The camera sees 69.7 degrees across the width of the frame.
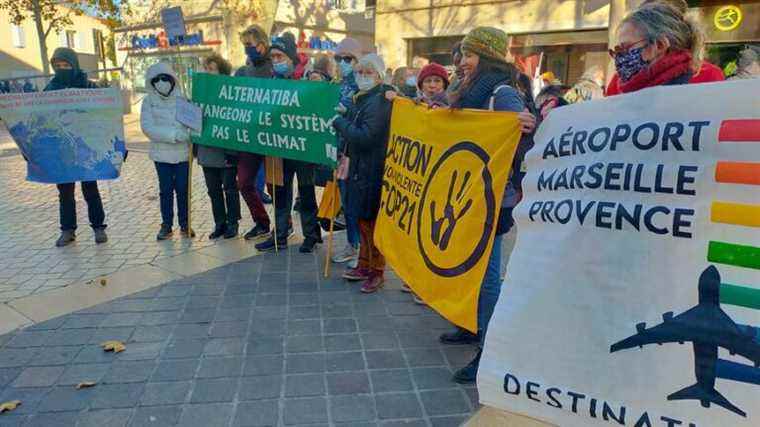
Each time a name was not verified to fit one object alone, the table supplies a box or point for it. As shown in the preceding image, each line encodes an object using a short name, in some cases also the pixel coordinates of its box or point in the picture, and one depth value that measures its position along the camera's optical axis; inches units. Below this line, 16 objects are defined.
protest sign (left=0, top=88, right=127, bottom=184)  211.0
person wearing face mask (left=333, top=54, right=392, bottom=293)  163.3
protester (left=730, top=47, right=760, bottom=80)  216.5
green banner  191.6
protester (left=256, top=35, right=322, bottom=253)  213.2
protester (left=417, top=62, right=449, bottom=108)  177.8
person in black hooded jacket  213.6
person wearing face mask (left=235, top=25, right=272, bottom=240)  217.2
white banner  62.2
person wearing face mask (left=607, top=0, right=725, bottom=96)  87.4
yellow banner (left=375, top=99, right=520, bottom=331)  113.3
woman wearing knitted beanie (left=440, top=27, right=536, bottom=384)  118.1
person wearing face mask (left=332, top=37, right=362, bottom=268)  178.9
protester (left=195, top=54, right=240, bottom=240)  225.0
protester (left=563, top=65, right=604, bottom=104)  217.8
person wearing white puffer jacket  221.5
